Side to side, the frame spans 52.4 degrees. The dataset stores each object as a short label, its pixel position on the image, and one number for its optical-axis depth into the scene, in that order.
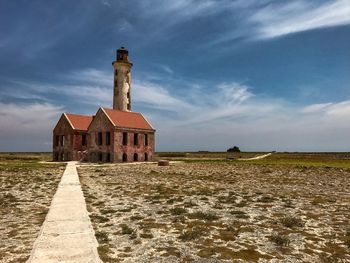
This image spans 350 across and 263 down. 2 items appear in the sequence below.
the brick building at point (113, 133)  55.03
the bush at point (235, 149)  155.88
